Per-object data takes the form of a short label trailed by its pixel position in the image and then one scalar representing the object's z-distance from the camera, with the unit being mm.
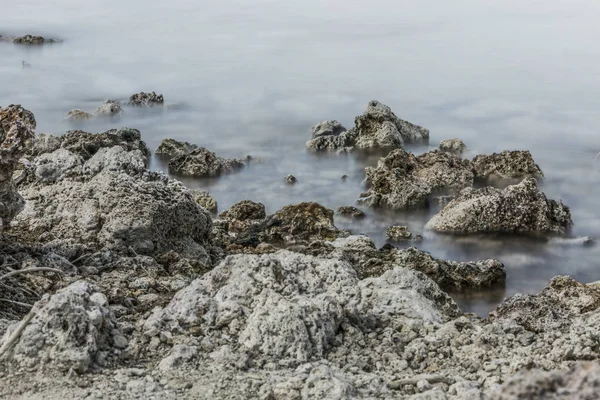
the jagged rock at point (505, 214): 11266
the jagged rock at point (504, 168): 13477
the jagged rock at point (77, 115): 18062
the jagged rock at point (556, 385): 2010
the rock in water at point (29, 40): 29203
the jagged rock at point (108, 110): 18609
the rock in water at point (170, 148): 15172
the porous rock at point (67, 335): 3684
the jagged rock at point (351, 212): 11812
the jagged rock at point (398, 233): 11047
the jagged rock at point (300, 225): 9961
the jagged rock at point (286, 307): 4039
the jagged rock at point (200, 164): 14078
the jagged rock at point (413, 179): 12086
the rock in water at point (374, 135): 15609
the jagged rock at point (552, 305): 5980
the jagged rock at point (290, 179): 13922
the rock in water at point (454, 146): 15586
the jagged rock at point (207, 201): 11992
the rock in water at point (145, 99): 19938
